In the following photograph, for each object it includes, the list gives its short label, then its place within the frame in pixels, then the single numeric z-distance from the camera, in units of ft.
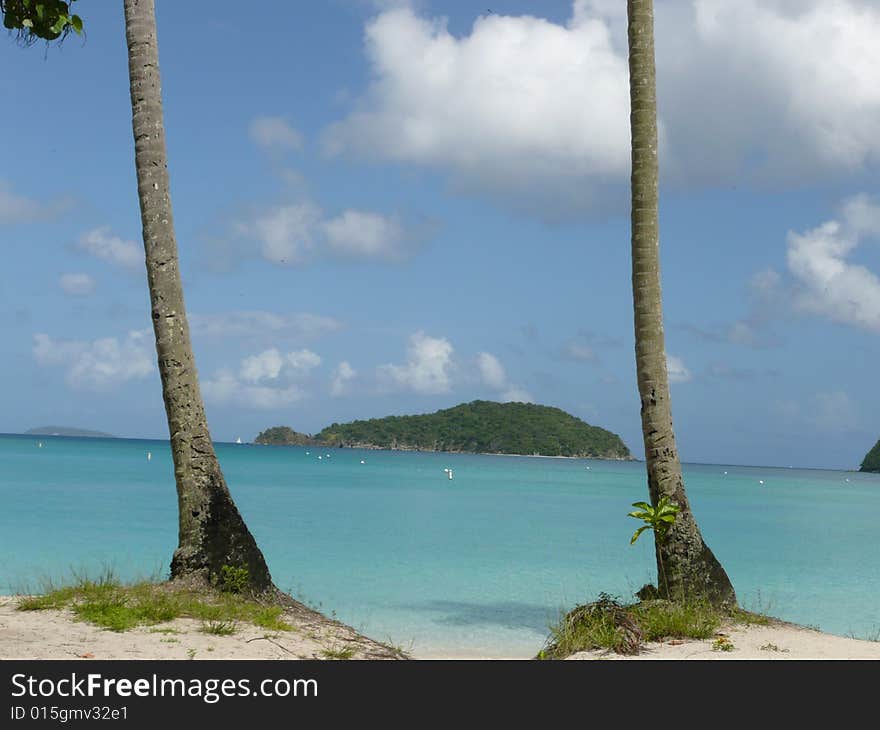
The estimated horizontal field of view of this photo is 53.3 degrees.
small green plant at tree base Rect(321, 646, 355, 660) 26.63
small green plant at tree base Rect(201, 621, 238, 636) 27.55
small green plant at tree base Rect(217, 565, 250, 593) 32.35
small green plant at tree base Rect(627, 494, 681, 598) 33.50
